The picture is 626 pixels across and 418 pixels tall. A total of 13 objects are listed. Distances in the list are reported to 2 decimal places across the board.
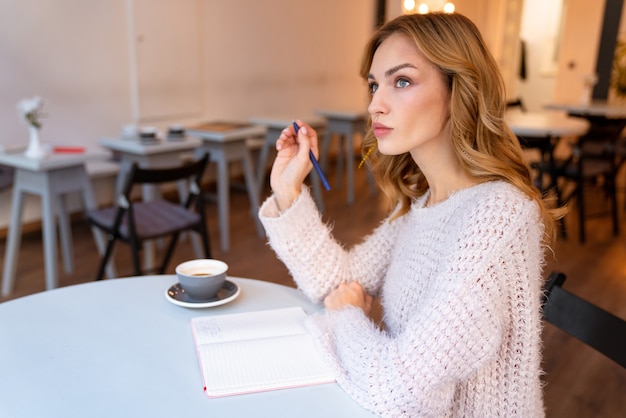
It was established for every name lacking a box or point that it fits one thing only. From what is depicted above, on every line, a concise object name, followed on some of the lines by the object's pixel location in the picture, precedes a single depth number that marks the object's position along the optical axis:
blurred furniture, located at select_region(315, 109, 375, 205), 4.59
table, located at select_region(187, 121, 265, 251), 3.39
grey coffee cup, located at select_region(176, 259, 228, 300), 1.09
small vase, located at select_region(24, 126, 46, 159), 2.52
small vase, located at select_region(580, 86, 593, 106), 5.66
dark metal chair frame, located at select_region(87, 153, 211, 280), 2.28
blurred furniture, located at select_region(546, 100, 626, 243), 3.83
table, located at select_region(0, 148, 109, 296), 2.50
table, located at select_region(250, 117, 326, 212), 4.08
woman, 0.81
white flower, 2.56
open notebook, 0.84
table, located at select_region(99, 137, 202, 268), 2.95
